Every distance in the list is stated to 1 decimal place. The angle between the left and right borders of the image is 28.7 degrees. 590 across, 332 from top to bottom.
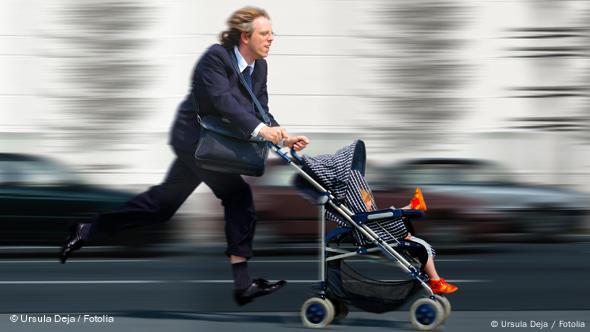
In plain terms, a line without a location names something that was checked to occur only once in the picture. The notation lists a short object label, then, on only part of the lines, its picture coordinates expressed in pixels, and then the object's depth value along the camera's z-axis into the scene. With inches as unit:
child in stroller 238.2
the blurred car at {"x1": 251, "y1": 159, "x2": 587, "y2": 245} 463.8
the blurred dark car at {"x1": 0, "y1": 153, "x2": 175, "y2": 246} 456.1
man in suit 240.7
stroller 239.0
